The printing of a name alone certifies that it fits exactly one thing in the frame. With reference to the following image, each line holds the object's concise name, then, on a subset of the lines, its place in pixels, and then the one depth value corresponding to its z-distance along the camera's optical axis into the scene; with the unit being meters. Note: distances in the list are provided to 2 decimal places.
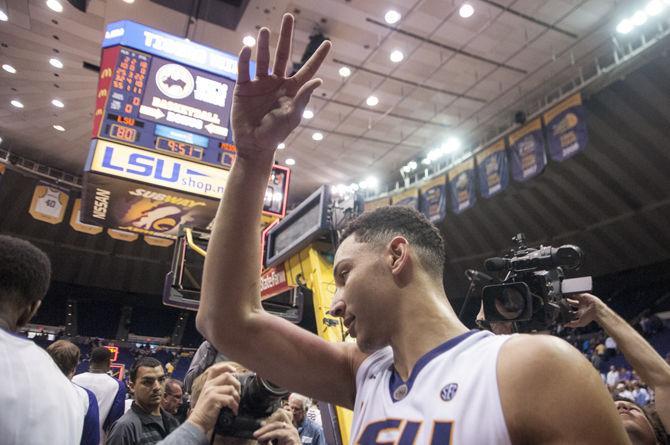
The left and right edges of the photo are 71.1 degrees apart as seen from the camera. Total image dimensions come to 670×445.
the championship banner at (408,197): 13.86
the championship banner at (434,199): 13.11
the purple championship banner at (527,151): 10.35
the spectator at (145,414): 3.49
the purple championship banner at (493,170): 11.30
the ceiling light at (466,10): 8.88
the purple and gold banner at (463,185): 12.23
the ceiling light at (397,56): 10.23
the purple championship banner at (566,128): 9.43
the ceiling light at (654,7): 8.92
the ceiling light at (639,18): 9.10
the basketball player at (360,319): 1.12
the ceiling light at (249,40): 9.84
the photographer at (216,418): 1.58
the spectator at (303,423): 4.92
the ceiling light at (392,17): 9.11
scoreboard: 5.82
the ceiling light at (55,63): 10.84
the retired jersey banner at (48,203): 16.23
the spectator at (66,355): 3.79
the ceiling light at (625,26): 9.34
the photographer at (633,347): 2.02
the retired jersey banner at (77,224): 17.30
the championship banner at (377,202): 15.44
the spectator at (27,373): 1.58
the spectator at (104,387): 4.78
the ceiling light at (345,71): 10.73
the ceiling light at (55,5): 9.10
